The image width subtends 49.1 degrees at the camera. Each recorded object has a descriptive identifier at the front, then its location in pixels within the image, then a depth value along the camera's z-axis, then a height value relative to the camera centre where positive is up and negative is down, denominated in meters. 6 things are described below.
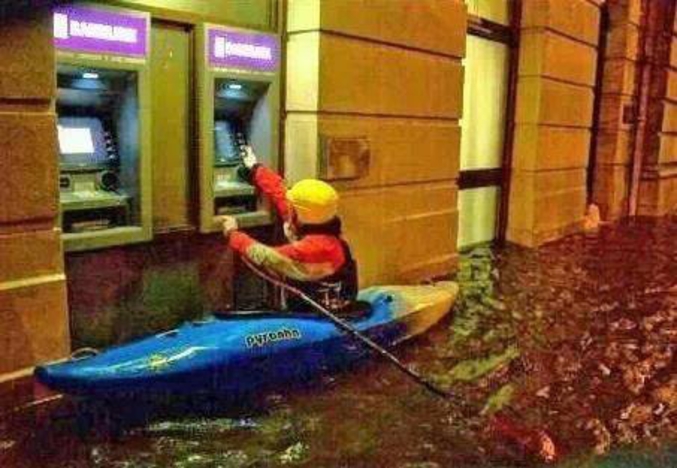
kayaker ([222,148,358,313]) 4.31 -0.77
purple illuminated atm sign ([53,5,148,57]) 3.85 +0.45
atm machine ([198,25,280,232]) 4.68 +0.02
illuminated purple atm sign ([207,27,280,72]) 4.68 +0.44
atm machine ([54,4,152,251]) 3.95 -0.06
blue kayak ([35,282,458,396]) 3.46 -1.21
